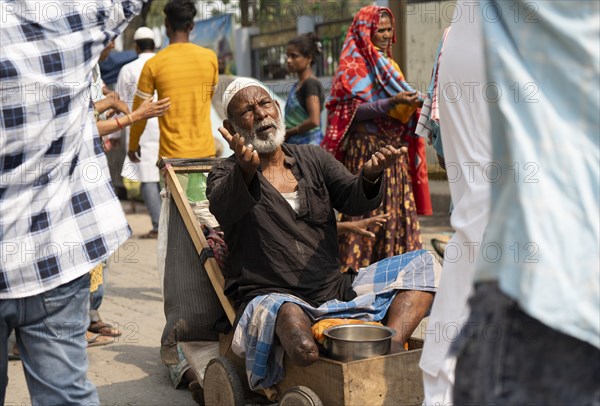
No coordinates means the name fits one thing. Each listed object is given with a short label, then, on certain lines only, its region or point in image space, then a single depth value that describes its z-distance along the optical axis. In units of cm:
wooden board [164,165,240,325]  411
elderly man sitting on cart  374
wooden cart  340
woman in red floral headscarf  596
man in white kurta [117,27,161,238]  810
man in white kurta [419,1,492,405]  263
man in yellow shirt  645
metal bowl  346
